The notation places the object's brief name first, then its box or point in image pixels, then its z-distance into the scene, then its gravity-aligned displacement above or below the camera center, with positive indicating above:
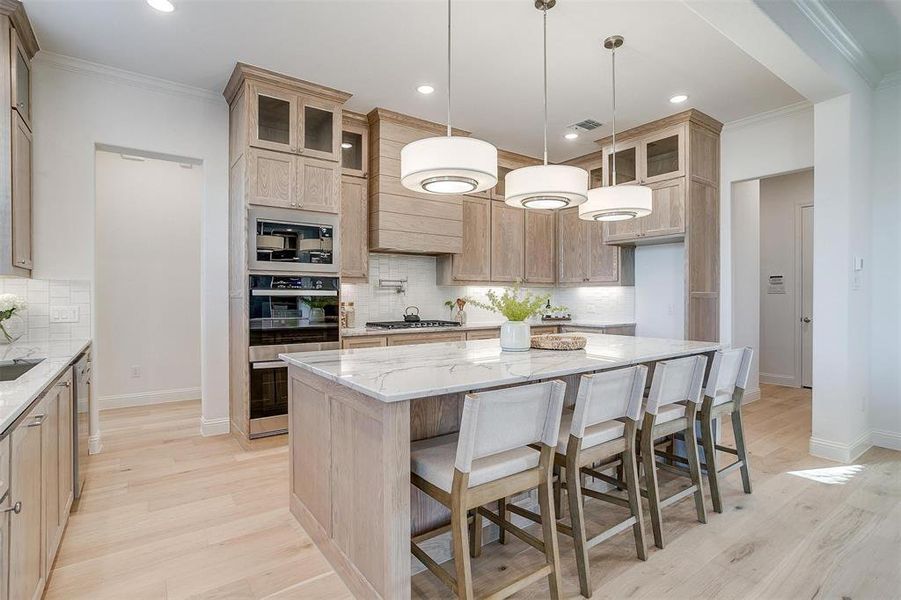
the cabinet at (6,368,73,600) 1.44 -0.71
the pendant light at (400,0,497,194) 2.10 +0.64
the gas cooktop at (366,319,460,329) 4.64 -0.25
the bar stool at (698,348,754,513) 2.57 -0.60
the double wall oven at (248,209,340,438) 3.66 +0.01
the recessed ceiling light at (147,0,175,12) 2.73 +1.75
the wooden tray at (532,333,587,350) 2.70 -0.25
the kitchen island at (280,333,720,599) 1.64 -0.54
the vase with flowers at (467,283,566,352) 2.66 -0.13
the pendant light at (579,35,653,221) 2.87 +0.61
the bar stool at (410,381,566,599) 1.56 -0.61
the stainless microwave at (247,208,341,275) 3.65 +0.48
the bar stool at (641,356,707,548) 2.23 -0.61
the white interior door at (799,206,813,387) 5.95 +0.04
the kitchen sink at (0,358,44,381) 2.23 -0.33
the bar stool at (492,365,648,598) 1.88 -0.61
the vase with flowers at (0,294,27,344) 2.85 -0.13
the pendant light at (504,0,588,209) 2.42 +0.61
